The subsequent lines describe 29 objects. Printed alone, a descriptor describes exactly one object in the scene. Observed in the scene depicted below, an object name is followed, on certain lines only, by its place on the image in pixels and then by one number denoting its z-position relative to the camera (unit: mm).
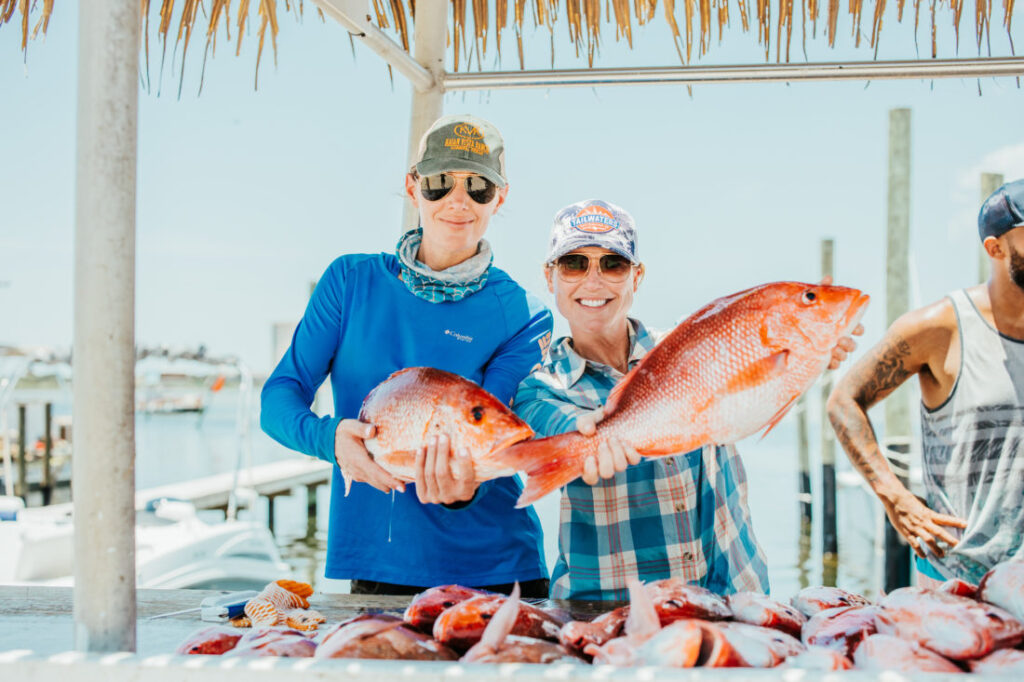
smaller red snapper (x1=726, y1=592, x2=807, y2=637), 1471
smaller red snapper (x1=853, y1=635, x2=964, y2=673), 1207
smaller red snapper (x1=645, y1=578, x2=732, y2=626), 1438
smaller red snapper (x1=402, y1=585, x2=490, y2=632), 1533
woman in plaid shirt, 2209
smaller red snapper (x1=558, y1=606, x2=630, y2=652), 1406
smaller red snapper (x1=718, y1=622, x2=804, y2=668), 1232
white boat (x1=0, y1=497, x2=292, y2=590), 8133
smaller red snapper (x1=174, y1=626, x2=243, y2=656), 1497
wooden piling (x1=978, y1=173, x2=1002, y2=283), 9180
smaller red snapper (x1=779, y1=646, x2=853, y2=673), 1199
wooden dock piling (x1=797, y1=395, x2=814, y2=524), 17109
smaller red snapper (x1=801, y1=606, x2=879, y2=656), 1379
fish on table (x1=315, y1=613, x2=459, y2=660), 1293
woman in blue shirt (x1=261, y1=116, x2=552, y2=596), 2311
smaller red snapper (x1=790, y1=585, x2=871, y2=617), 1614
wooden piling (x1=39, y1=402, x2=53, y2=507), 19281
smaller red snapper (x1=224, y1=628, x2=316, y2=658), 1376
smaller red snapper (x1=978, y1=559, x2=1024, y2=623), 1363
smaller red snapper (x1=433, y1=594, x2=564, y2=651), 1425
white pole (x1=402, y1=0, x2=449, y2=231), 3242
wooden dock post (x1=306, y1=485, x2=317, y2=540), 17608
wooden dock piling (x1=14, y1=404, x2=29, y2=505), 18312
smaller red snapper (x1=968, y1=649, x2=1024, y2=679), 1168
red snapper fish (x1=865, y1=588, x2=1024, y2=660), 1271
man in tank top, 2277
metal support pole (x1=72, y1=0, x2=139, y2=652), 1264
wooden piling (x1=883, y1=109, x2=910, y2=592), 10367
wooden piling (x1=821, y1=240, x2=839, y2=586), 13992
